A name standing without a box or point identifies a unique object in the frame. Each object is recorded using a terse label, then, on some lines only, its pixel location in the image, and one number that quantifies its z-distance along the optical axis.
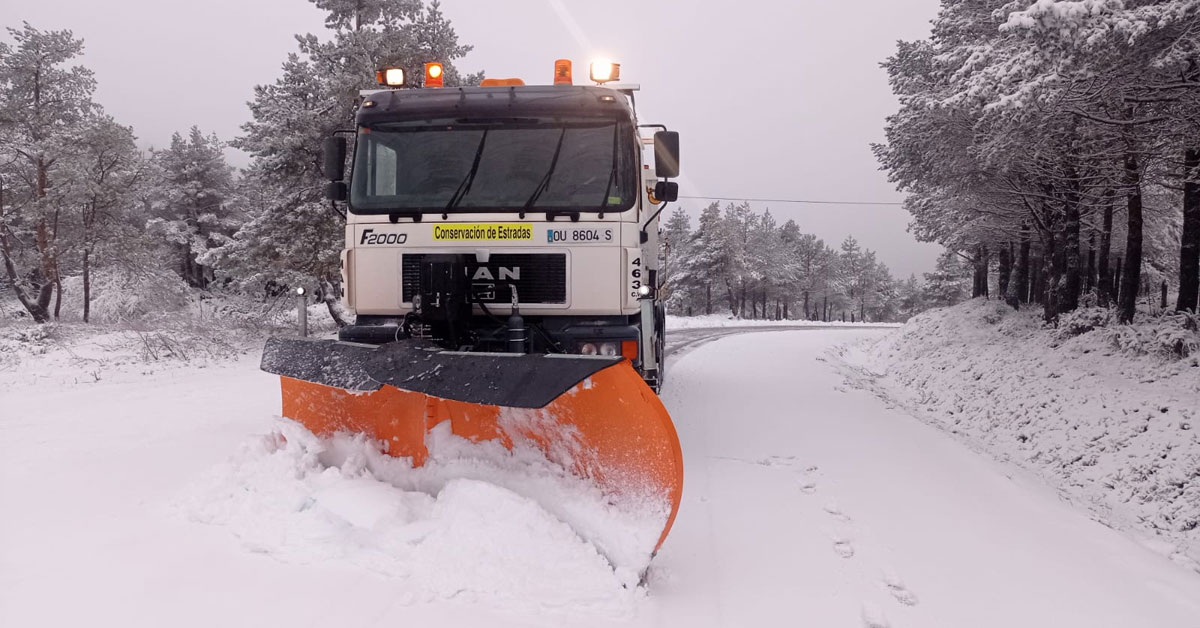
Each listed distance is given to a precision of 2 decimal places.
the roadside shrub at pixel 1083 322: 11.62
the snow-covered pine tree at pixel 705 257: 48.16
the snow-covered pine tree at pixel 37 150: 18.25
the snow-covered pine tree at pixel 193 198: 32.41
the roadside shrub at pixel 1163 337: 8.87
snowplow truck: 4.00
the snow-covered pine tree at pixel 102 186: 19.11
